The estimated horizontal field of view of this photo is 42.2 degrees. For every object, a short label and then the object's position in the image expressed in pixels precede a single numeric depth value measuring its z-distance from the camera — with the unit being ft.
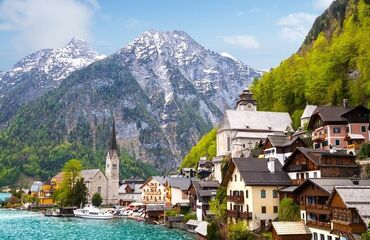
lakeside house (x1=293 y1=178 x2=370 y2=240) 157.79
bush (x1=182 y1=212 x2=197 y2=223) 299.27
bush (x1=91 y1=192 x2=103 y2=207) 469.57
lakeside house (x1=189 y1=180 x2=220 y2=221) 280.10
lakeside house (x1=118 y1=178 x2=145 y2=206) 517.14
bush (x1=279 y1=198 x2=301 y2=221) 181.78
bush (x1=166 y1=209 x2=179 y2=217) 330.75
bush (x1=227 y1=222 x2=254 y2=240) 177.17
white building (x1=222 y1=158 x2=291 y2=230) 196.65
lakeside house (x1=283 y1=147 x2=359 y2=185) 185.16
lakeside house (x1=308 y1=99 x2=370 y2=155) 230.89
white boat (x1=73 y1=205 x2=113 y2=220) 384.88
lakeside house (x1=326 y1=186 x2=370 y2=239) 136.38
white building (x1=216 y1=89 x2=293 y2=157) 325.01
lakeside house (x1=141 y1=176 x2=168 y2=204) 455.22
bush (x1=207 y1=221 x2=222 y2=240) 194.81
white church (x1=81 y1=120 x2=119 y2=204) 524.52
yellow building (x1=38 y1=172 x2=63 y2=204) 570.05
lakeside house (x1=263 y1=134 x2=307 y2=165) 230.48
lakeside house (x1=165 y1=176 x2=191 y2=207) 374.22
